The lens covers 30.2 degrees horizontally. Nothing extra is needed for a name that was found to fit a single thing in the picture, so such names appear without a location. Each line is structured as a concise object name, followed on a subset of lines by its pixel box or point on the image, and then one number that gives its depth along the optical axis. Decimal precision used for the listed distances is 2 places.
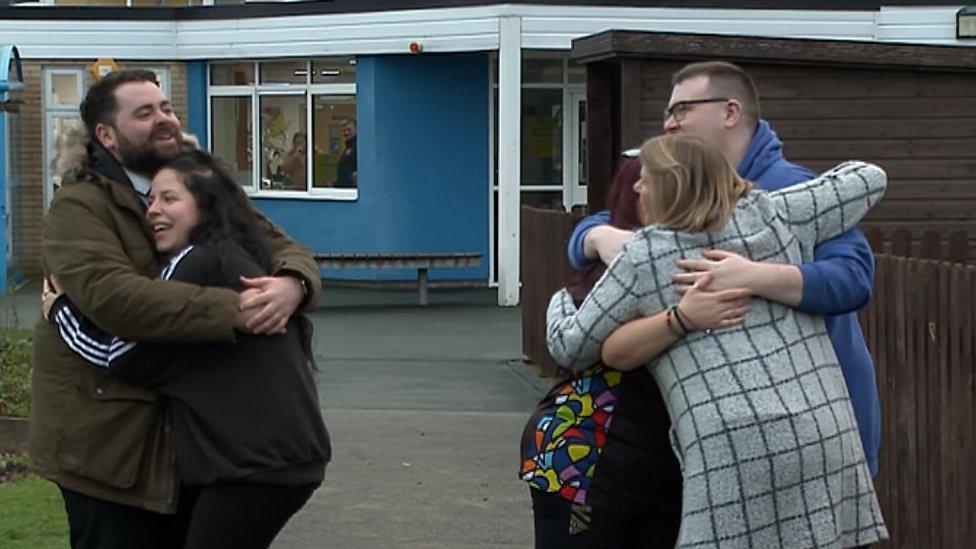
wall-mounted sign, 18.70
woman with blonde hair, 3.88
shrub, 10.14
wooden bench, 18.53
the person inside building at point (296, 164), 21.34
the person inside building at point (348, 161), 20.86
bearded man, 4.29
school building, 18.80
